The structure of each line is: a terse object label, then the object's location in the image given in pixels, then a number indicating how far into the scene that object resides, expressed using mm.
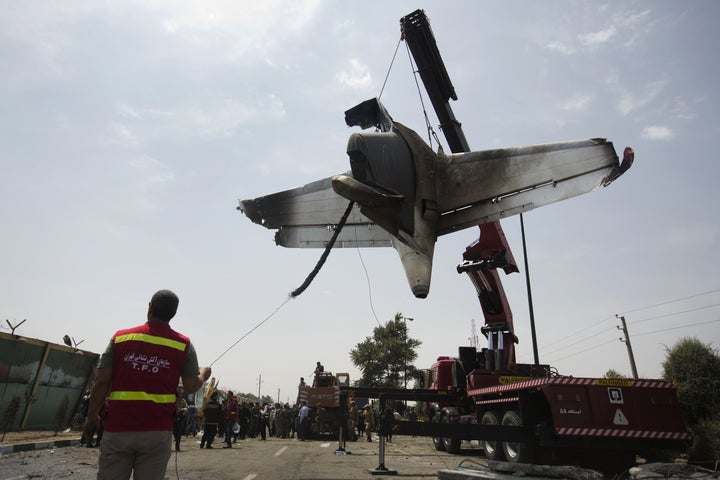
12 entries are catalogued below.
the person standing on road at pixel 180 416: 12151
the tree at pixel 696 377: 14398
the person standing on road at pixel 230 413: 15170
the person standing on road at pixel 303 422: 20359
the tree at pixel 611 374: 25725
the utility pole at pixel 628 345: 34150
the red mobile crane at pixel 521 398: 8281
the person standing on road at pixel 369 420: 21359
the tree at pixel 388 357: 54281
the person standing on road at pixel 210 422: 14570
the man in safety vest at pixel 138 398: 3170
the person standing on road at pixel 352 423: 22023
